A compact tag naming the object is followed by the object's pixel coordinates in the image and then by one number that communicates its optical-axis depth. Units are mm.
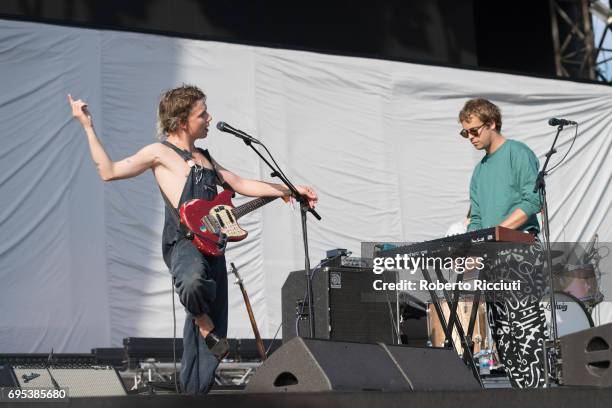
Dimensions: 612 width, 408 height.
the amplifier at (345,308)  5734
